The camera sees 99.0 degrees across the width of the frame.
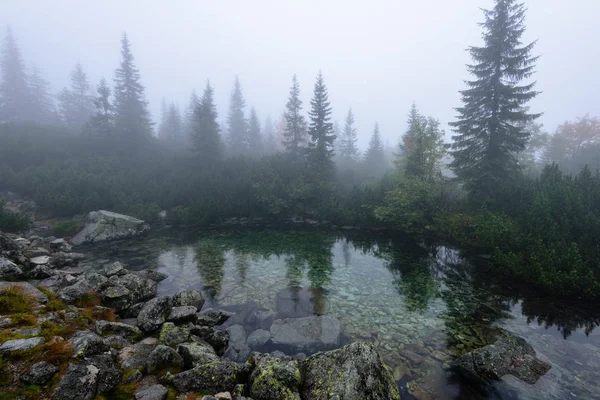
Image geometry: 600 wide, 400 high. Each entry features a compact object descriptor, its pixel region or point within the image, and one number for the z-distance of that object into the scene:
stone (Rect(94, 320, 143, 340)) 5.70
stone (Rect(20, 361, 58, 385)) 3.44
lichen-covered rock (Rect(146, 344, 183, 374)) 4.67
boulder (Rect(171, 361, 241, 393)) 4.25
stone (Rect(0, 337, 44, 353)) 3.79
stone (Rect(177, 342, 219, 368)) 5.06
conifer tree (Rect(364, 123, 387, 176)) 46.38
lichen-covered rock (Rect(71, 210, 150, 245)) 15.23
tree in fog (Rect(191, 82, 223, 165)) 30.11
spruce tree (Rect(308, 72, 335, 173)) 31.67
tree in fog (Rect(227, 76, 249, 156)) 47.06
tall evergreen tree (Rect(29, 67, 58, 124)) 51.09
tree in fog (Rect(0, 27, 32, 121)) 48.44
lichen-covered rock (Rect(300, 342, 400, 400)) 4.16
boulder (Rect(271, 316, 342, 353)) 6.60
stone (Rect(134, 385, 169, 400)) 3.81
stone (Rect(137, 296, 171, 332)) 6.52
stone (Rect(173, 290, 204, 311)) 8.06
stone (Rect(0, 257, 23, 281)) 6.83
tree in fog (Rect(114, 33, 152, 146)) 32.41
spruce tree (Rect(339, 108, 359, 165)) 51.17
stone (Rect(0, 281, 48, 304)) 6.07
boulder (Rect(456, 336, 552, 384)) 5.34
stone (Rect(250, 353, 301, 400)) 4.20
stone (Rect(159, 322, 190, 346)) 5.79
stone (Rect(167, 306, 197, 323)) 6.94
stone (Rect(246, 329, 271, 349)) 6.67
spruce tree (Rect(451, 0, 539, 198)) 16.97
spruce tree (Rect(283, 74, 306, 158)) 34.88
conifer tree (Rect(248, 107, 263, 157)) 47.69
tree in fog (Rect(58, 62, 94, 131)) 48.19
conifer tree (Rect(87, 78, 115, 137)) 30.30
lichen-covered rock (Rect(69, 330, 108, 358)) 4.15
